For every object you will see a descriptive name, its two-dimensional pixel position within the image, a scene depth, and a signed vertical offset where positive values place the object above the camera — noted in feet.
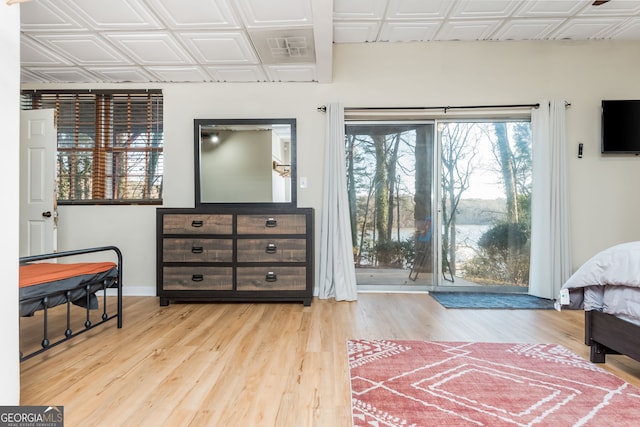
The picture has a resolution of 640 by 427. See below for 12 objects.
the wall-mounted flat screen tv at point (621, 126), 11.10 +3.06
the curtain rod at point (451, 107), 11.55 +3.86
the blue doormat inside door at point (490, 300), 10.48 -2.92
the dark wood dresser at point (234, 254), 10.57 -1.30
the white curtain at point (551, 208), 11.16 +0.24
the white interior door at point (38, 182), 11.39 +1.10
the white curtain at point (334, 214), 11.54 +0.01
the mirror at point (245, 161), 11.76 +1.94
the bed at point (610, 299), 5.68 -1.61
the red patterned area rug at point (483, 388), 4.69 -2.92
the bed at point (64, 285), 6.24 -1.53
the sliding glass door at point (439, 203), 12.35 +0.45
